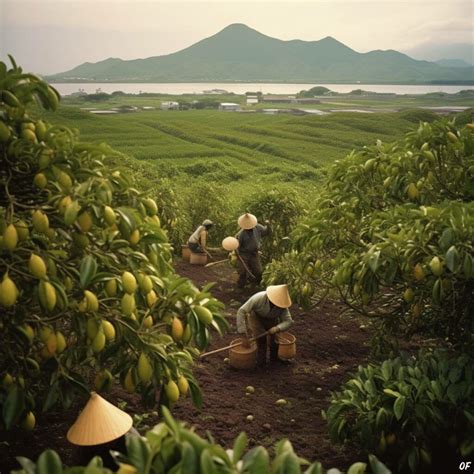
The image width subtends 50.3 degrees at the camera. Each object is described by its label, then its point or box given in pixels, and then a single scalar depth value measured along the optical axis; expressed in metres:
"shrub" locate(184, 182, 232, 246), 8.47
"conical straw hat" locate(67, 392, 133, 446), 2.15
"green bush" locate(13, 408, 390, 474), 1.21
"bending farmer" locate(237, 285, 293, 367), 4.34
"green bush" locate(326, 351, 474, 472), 2.87
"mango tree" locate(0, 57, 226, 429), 1.97
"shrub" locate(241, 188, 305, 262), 7.12
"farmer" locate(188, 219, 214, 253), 7.30
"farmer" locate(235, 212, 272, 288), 6.14
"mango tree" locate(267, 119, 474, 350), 2.74
